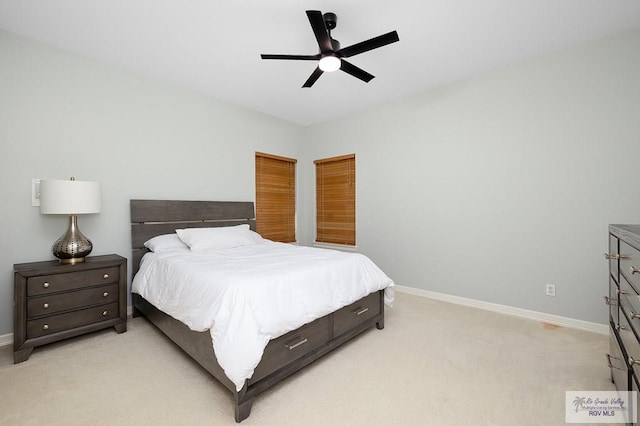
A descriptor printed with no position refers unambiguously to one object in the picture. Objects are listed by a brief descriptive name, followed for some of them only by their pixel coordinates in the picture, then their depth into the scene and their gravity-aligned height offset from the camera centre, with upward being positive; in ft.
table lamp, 7.41 +0.08
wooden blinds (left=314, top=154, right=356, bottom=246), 14.25 +0.47
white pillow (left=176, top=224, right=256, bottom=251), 9.39 -1.01
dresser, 3.86 -1.51
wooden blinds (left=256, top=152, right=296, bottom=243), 14.08 +0.60
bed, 5.21 -2.71
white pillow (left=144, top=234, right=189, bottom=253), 9.20 -1.15
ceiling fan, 6.15 +3.85
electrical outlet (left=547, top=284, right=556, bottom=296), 8.92 -2.51
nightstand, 6.79 -2.40
